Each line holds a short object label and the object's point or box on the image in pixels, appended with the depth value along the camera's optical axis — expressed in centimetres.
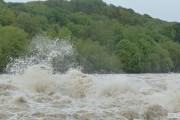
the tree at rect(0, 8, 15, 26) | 10350
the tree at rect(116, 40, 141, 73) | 8837
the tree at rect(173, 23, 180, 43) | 12325
